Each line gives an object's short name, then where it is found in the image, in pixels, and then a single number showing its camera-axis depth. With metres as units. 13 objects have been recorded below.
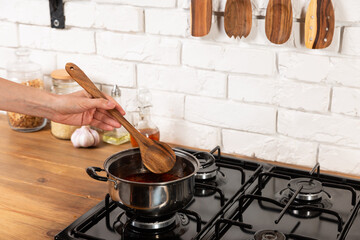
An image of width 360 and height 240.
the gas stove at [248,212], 1.11
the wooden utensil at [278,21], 1.36
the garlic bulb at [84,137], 1.61
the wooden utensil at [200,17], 1.46
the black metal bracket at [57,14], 1.74
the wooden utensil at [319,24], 1.31
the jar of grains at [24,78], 1.76
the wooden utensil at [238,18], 1.41
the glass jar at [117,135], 1.63
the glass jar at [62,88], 1.68
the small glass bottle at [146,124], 1.55
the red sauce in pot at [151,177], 1.22
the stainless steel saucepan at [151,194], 1.04
